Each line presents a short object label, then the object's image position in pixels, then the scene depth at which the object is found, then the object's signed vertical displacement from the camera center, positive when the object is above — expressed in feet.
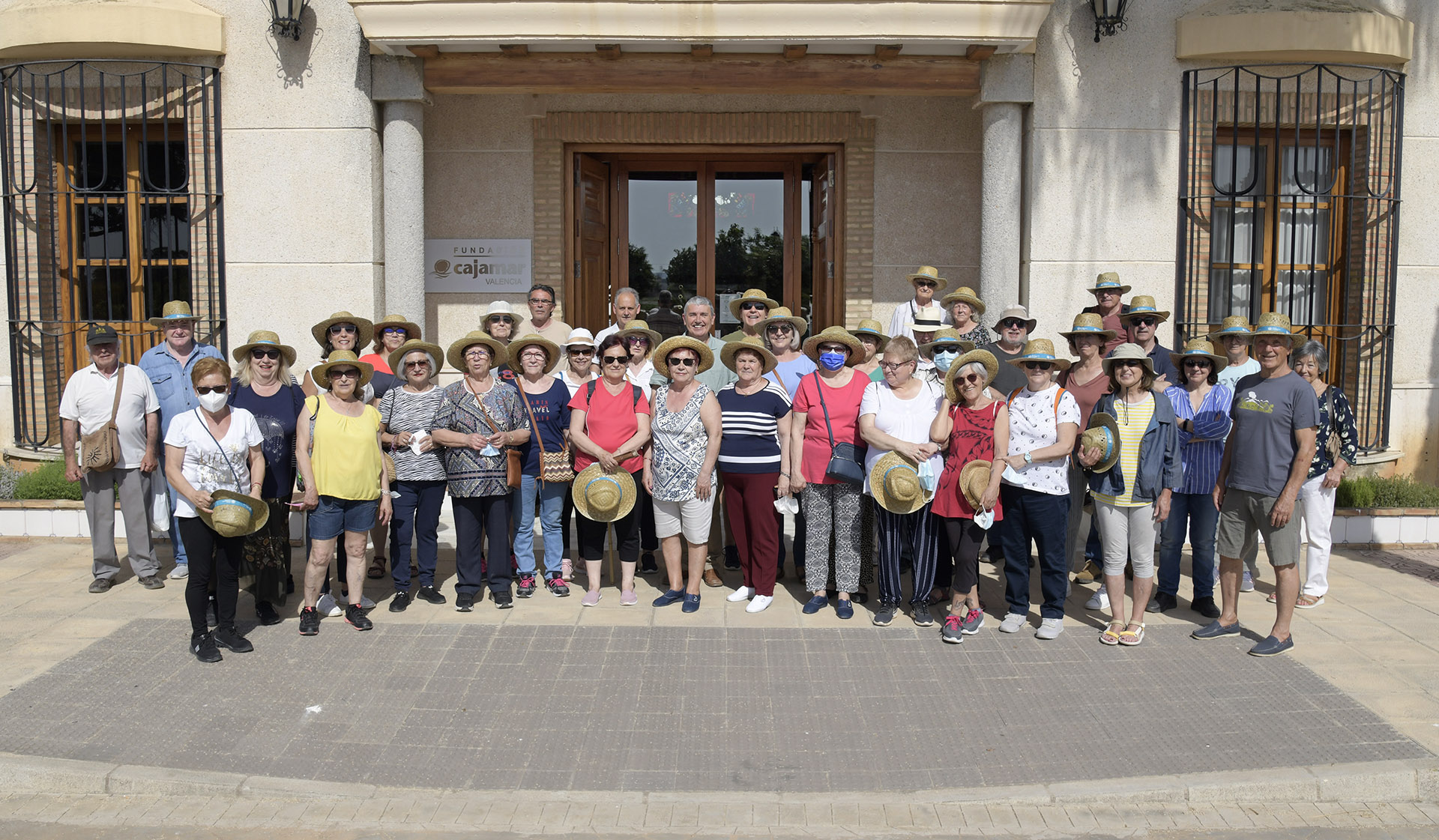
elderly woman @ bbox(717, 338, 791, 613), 22.45 -2.10
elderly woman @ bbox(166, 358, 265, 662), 19.26 -2.29
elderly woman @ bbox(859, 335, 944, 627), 21.08 -1.83
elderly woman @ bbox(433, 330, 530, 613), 22.07 -2.15
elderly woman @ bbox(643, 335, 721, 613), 22.21 -2.08
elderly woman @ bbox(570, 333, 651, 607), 22.57 -1.74
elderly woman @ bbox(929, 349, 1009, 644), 20.62 -2.00
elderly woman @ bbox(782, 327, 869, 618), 22.07 -2.15
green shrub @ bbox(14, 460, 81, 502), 29.43 -3.78
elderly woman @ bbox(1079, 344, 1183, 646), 20.26 -2.35
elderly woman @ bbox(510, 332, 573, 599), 23.08 -2.10
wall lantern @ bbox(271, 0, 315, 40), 30.50 +9.19
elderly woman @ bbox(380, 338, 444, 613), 21.89 -1.99
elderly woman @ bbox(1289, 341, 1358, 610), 21.90 -2.38
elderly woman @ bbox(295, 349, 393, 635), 20.56 -2.29
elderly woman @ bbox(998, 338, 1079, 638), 20.24 -2.37
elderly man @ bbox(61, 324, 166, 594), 23.71 -2.14
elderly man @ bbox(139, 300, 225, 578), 24.82 -0.49
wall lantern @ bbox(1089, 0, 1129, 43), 30.66 +9.28
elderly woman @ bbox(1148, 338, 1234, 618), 21.83 -2.35
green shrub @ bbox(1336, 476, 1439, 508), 29.60 -3.95
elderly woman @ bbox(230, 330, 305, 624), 21.17 -1.45
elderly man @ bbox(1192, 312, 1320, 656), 19.76 -1.90
